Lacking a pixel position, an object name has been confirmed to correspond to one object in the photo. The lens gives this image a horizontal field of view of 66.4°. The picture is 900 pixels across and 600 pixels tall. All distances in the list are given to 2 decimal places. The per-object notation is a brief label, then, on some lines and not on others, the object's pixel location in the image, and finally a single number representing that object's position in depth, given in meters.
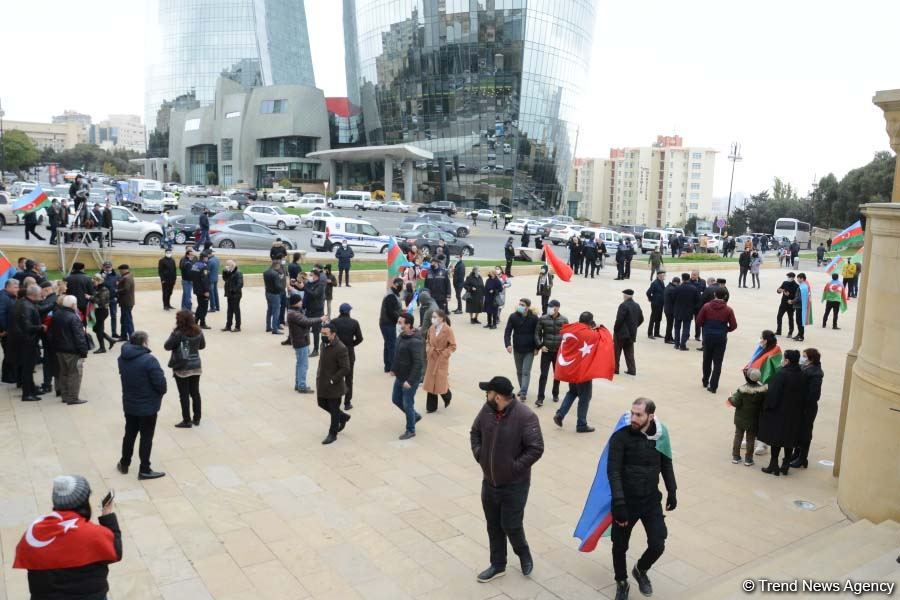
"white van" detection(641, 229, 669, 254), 45.91
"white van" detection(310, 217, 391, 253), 31.49
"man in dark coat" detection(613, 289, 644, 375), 12.64
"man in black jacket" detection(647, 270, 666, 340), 15.71
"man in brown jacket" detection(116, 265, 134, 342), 13.41
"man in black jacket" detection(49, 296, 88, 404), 9.59
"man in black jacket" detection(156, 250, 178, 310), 16.37
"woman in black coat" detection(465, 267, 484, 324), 17.67
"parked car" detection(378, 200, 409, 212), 66.69
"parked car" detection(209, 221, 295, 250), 28.19
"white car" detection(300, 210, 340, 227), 43.59
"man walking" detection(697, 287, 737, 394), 11.66
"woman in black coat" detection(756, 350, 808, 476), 7.89
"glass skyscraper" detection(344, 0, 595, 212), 80.62
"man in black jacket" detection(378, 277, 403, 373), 11.78
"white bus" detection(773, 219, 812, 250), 60.97
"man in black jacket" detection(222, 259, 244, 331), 14.80
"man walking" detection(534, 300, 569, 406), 10.26
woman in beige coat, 9.64
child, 8.27
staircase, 5.09
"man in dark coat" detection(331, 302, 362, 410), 9.38
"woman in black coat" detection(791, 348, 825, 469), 7.93
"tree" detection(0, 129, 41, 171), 88.00
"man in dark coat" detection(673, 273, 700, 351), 15.21
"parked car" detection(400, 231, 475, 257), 33.62
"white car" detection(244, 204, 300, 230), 41.66
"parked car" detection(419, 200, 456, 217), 68.19
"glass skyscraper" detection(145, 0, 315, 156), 115.75
